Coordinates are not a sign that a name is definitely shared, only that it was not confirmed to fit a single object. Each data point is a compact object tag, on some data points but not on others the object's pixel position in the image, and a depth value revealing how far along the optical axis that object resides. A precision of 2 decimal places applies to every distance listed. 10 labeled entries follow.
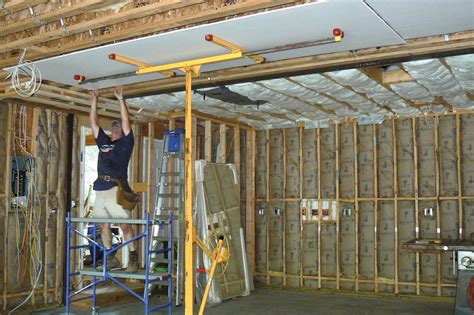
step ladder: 8.38
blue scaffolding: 6.43
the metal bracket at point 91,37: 4.99
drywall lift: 4.70
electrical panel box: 8.04
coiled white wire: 5.58
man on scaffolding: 6.80
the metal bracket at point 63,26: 4.86
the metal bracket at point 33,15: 4.70
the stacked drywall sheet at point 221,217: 8.80
